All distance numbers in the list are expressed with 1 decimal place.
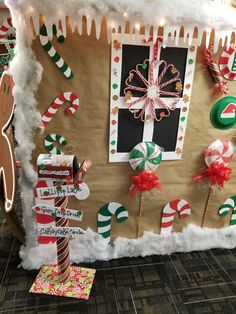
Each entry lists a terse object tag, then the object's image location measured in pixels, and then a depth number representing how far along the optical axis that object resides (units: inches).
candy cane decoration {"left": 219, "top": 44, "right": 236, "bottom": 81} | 69.2
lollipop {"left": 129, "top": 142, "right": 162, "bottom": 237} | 72.3
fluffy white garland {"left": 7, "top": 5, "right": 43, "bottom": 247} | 60.7
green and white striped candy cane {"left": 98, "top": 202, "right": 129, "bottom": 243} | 78.7
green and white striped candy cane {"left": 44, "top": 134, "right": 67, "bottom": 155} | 68.5
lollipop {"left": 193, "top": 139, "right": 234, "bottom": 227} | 76.9
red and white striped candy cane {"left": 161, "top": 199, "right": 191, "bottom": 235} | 82.5
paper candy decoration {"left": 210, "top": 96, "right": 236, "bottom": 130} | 73.7
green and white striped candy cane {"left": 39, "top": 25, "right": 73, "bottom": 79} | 60.0
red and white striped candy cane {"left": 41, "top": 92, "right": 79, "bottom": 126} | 65.4
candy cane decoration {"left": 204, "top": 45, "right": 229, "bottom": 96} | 67.8
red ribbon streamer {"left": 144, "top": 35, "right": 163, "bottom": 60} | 63.9
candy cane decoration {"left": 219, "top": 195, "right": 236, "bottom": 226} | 86.0
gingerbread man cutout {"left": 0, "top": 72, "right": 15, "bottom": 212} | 67.6
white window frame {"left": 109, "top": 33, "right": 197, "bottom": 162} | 63.7
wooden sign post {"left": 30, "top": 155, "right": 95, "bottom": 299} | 60.6
